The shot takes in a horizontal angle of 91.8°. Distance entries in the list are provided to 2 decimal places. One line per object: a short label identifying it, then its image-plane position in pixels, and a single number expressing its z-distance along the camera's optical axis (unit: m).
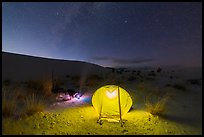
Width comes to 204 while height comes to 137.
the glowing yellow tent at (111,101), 3.60
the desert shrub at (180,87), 6.66
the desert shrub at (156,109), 3.47
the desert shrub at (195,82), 8.33
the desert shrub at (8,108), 2.92
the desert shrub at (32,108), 3.18
